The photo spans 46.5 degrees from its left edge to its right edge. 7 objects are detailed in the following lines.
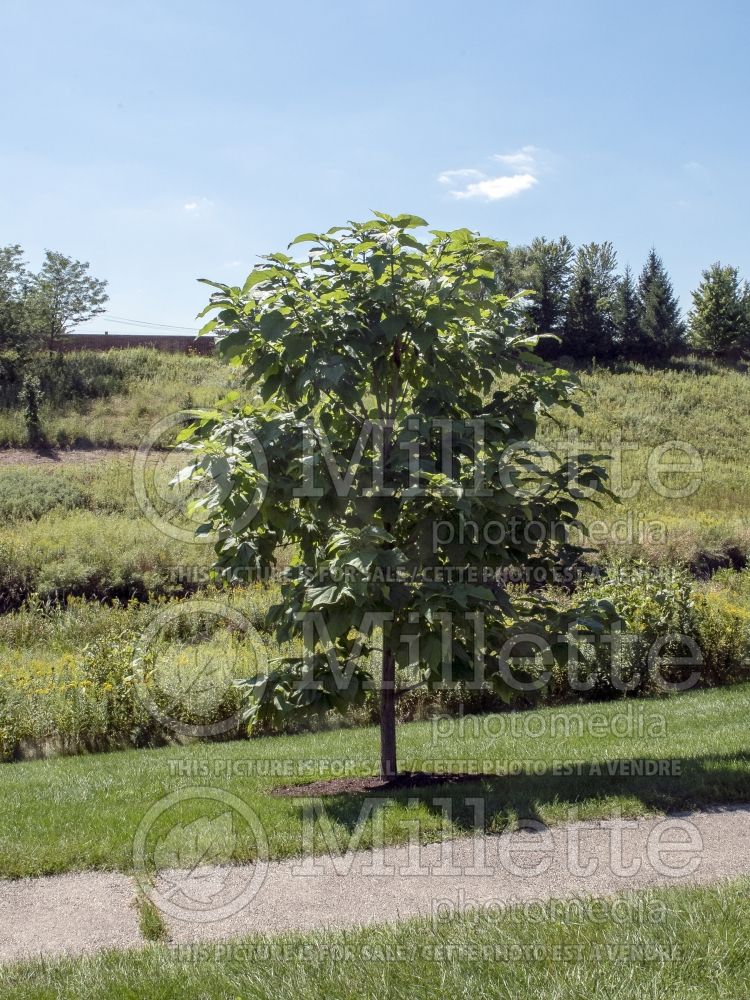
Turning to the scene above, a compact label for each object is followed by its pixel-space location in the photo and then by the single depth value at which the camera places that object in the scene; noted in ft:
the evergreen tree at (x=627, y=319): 155.53
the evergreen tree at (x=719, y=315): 173.17
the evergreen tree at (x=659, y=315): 159.74
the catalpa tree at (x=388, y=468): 16.58
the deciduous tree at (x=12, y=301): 98.89
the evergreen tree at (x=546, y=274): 151.43
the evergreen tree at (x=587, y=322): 148.05
